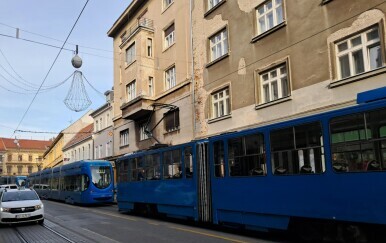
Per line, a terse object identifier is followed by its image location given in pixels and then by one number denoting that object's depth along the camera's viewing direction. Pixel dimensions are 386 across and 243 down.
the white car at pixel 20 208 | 14.14
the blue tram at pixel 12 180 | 67.61
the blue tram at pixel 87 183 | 24.95
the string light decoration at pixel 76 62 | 15.51
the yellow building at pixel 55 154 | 73.47
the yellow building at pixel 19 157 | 117.69
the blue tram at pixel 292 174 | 7.82
